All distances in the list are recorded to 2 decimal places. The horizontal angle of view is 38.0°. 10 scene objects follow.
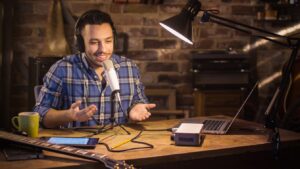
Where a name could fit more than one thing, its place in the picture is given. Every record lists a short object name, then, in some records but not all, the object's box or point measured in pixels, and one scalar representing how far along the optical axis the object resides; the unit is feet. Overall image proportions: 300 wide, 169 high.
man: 7.22
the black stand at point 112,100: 6.02
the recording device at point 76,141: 5.19
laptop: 6.16
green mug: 5.68
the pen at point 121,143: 5.28
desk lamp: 5.47
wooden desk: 4.76
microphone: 5.94
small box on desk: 5.38
